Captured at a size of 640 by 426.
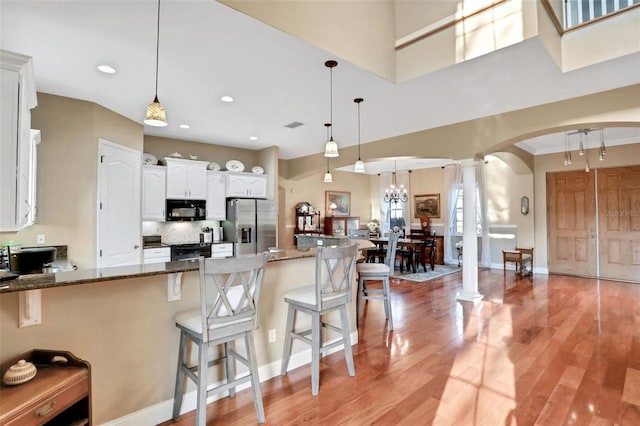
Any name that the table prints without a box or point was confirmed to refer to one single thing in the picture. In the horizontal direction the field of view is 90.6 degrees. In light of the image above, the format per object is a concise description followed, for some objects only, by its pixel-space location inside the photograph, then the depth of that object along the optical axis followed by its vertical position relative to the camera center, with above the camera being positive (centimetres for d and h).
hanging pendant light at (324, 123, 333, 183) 523 +67
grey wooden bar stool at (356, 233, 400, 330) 384 -74
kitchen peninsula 163 -63
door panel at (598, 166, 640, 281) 622 -14
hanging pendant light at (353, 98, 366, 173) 447 +73
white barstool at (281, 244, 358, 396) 241 -68
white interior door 389 +19
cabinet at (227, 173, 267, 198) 603 +66
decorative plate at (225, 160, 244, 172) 620 +105
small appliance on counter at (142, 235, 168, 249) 528 -37
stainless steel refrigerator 587 -13
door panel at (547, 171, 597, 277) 673 -14
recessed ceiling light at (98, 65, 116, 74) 293 +142
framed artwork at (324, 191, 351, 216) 962 +46
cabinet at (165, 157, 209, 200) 532 +70
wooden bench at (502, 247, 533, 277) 675 -91
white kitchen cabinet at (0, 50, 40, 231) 171 +48
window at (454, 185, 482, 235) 868 +5
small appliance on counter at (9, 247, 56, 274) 268 -35
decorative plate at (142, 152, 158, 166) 520 +100
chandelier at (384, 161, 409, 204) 947 +75
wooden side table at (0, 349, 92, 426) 120 -70
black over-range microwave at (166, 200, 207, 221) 539 +16
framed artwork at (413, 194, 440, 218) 926 +36
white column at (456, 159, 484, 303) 502 -33
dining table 732 -70
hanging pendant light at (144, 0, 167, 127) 216 +72
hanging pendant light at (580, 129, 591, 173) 631 +128
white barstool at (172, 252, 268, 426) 185 -66
